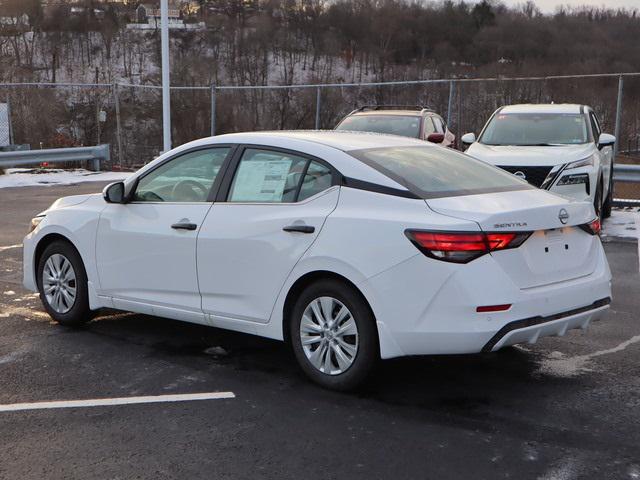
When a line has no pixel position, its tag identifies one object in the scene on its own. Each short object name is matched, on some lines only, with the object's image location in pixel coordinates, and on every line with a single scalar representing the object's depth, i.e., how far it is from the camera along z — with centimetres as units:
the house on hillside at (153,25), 12880
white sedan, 430
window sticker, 513
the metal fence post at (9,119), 2148
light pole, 1847
